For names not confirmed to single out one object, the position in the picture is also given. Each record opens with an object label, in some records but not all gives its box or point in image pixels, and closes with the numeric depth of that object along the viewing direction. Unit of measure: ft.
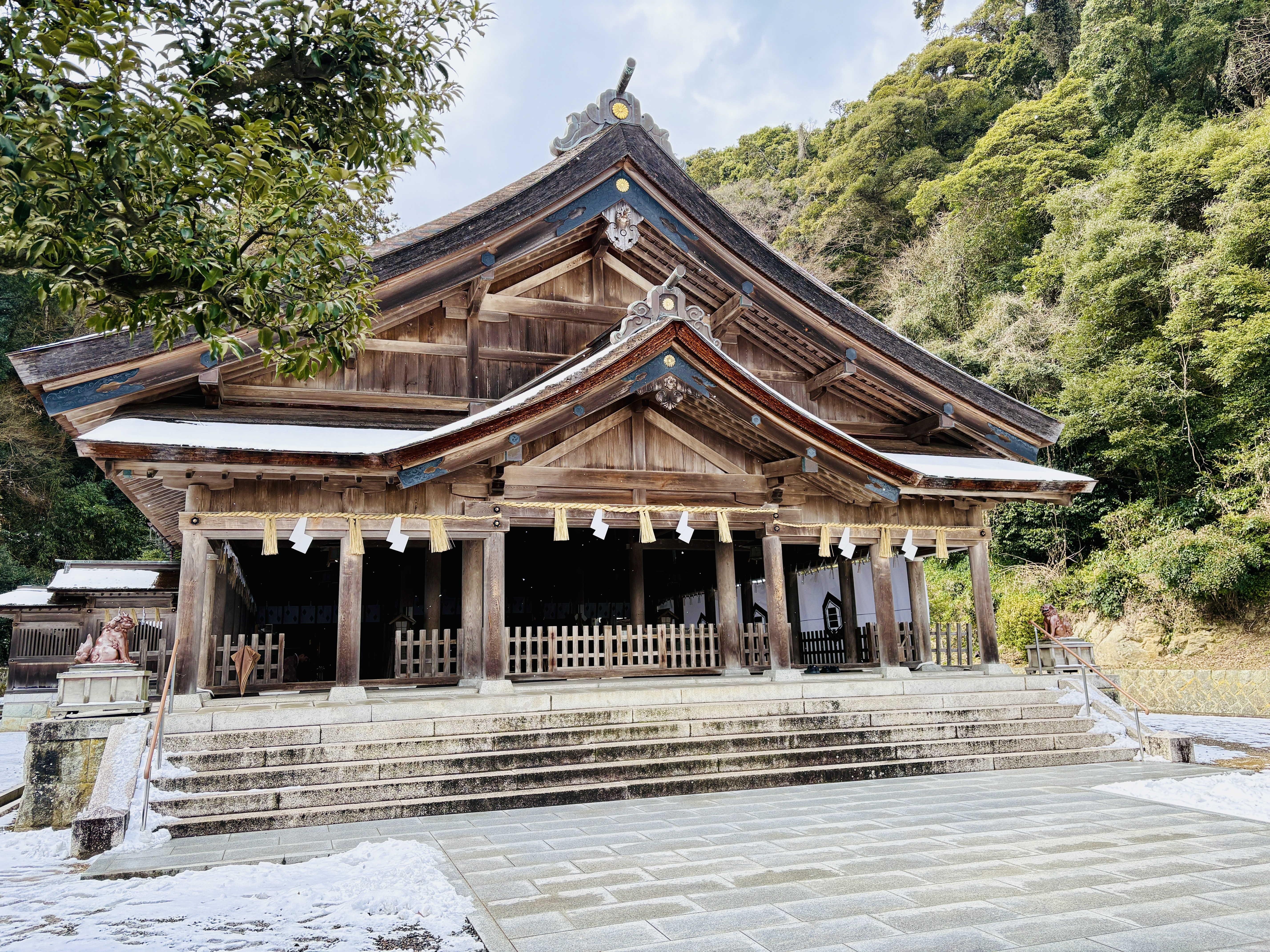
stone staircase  23.73
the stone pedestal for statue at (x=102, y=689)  26.40
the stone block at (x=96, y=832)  19.85
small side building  66.03
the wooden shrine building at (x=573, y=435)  32.14
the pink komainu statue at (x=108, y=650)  27.37
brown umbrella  34.68
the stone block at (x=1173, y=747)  31.73
